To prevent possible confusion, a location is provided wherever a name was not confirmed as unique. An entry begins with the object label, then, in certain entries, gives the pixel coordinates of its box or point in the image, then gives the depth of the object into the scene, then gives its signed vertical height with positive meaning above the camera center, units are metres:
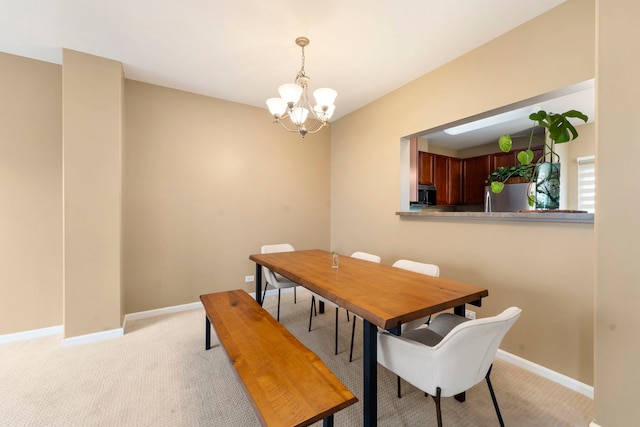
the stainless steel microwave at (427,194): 4.28 +0.28
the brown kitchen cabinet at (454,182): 4.89 +0.55
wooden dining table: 1.28 -0.47
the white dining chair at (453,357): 1.10 -0.66
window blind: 3.55 +0.44
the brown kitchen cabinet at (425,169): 4.39 +0.72
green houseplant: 1.94 +0.39
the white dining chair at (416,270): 1.81 -0.47
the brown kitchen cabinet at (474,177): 4.67 +0.63
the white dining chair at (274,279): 2.82 -0.76
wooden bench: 1.01 -0.77
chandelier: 1.95 +0.84
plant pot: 2.29 +0.26
